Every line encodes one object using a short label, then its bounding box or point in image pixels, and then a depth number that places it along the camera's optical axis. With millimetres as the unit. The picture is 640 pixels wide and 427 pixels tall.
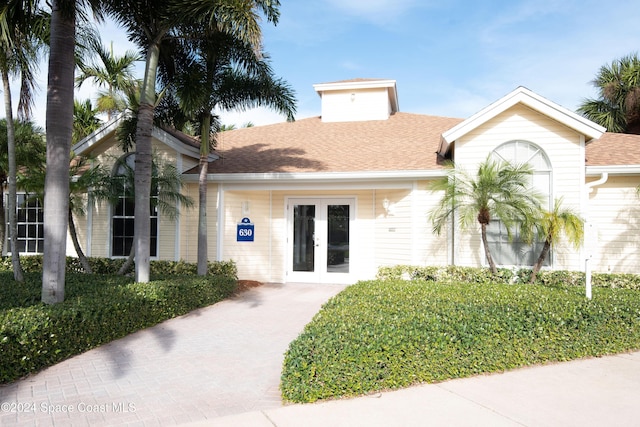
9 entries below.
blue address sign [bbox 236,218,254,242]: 11461
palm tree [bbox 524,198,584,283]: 8042
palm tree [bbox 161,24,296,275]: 8930
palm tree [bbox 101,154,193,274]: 9641
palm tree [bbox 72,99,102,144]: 18156
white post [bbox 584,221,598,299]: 6227
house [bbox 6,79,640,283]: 9242
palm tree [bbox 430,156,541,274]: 8344
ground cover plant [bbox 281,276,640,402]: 4215
